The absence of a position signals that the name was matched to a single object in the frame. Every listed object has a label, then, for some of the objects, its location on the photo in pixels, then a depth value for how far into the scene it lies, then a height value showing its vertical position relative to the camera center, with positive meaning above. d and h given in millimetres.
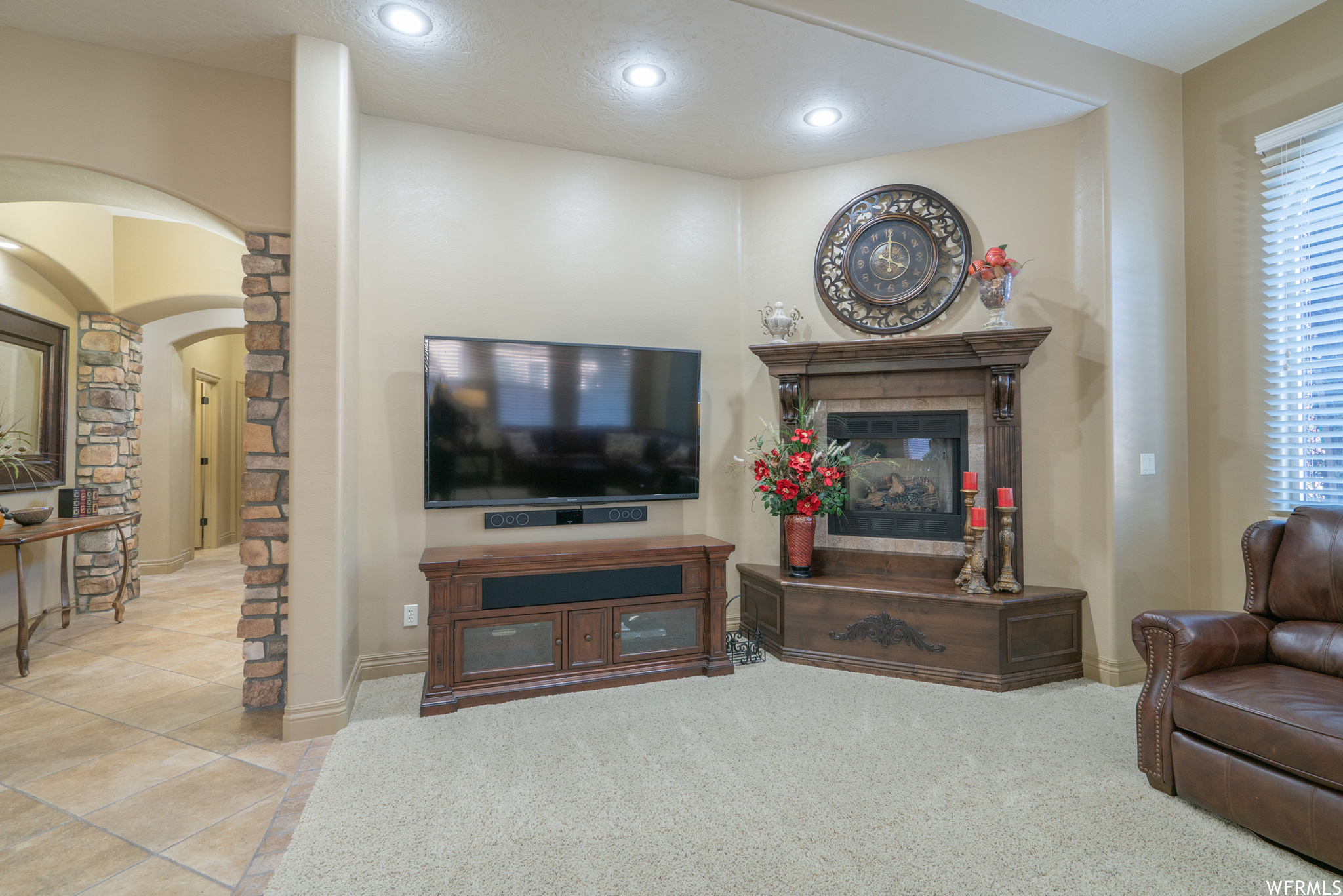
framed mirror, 3748 +390
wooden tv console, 2799 -792
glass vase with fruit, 3223 +882
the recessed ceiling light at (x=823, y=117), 3197 +1733
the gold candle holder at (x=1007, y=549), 3164 -515
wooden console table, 3189 -439
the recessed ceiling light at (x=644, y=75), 2828 +1733
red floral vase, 3438 -491
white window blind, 2725 +632
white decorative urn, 3627 +744
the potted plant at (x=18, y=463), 3602 -44
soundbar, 3316 -357
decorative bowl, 3561 -346
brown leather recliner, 1680 -742
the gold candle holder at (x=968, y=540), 3221 -470
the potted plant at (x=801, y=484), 3396 -187
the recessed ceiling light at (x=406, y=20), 2416 +1718
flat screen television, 3162 +156
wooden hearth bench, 3064 -913
